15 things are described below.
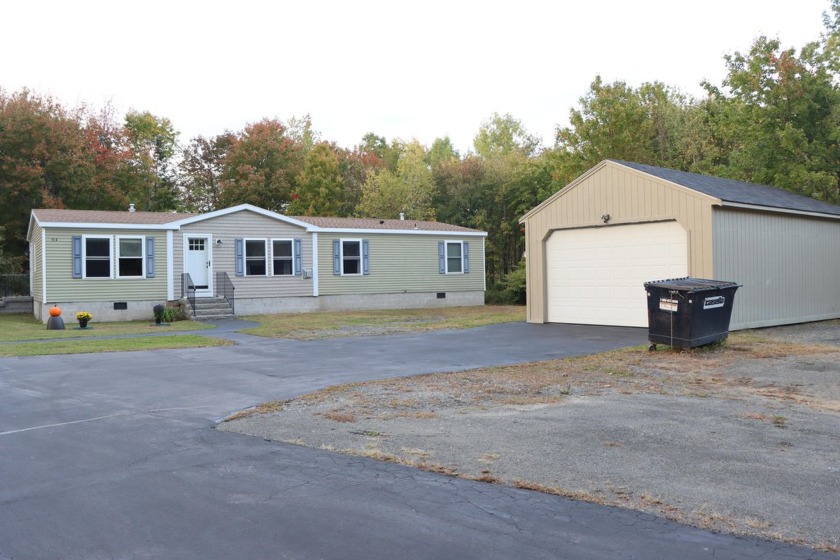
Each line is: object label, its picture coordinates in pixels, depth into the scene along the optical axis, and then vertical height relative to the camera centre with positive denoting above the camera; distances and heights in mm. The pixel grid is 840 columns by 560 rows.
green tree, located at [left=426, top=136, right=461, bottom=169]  59894 +12040
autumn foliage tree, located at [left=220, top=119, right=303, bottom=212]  38812 +6718
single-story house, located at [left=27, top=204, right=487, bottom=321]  20750 +829
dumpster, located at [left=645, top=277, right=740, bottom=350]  11672 -565
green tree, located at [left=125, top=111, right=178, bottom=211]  35875 +7225
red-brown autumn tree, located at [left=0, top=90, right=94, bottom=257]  29359 +5470
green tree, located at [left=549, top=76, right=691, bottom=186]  29203 +6394
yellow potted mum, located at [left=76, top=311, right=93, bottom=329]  18312 -785
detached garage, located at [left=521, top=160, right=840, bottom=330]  15438 +810
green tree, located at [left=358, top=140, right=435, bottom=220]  37125 +4793
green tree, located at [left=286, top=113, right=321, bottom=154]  52531 +11836
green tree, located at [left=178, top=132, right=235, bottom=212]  42250 +7232
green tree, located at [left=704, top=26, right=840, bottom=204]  22953 +5487
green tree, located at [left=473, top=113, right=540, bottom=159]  59375 +12617
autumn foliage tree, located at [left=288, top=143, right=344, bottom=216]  37719 +5462
